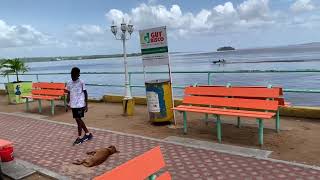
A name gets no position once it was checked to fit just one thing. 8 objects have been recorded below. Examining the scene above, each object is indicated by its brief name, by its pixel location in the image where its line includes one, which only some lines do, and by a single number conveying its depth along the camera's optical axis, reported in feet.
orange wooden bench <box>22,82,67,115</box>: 34.68
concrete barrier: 26.14
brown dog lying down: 18.70
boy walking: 23.73
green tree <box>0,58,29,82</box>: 48.19
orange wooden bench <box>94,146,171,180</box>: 7.68
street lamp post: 32.68
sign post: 26.71
